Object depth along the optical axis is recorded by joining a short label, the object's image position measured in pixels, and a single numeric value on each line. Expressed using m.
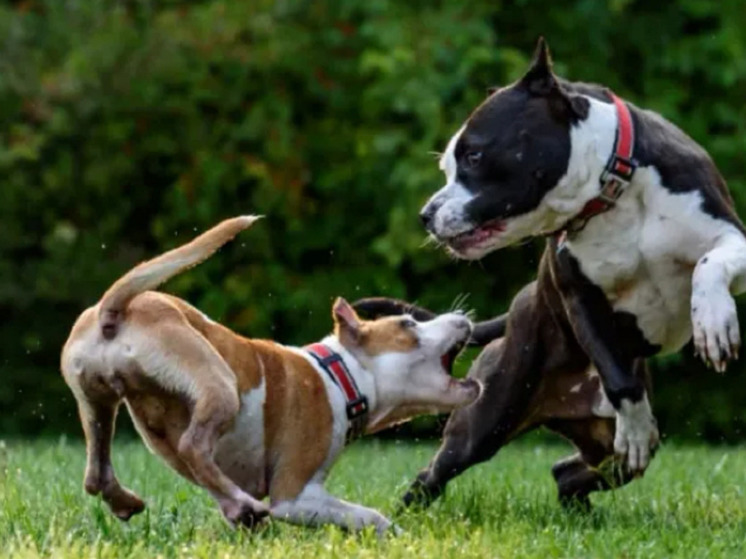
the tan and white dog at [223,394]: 11.16
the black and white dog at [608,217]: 12.45
